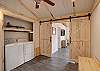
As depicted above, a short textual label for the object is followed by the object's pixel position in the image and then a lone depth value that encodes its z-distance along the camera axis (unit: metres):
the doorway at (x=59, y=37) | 3.89
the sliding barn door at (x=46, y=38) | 3.11
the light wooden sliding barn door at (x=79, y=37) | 2.45
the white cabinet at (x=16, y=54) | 1.86
